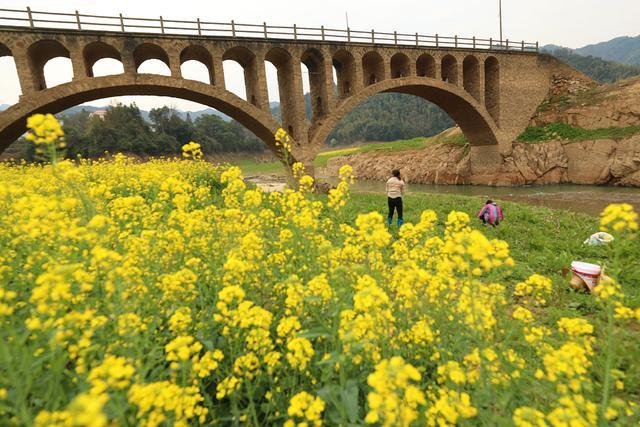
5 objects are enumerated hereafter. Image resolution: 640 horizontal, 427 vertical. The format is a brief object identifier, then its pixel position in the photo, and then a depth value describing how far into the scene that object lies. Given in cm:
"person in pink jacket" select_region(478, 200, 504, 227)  997
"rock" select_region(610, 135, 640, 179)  2141
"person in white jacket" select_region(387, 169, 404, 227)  955
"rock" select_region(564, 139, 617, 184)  2281
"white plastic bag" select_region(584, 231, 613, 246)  771
